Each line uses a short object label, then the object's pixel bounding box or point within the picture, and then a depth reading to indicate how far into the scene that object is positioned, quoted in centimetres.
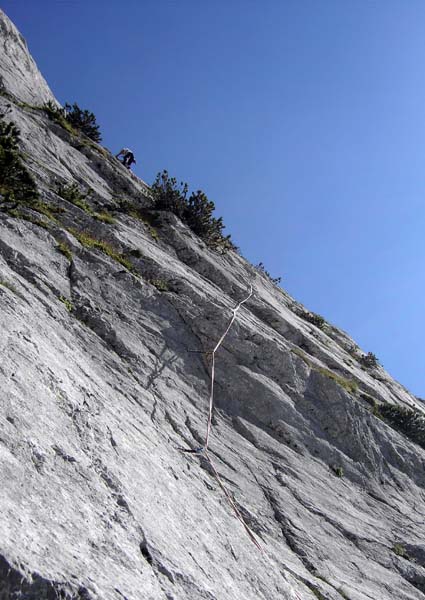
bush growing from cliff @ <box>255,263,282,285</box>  2892
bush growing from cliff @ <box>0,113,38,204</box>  1287
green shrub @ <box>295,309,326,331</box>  2586
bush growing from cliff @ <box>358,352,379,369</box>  2498
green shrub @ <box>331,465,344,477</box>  1329
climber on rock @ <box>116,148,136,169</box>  2980
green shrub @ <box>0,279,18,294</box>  908
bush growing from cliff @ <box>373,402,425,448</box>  1800
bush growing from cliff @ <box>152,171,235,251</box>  2314
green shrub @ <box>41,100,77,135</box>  2583
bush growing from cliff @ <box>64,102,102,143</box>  2816
